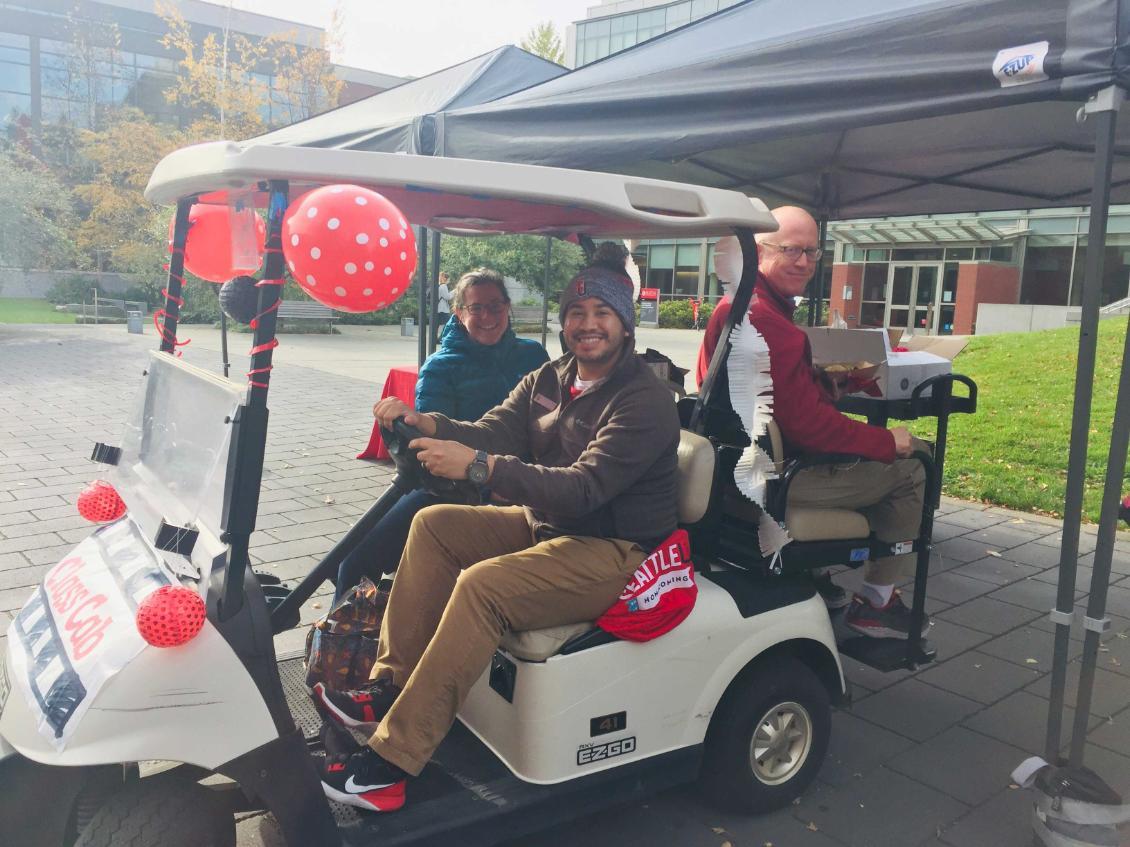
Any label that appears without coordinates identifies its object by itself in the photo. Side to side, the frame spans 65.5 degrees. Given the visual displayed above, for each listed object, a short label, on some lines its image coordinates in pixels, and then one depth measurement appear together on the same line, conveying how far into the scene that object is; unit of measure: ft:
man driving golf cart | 6.91
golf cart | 5.76
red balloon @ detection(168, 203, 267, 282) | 8.45
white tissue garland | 8.68
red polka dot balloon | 5.79
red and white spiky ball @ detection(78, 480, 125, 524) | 7.79
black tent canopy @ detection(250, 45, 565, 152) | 13.85
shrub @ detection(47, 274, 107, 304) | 84.79
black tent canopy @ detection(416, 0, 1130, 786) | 6.96
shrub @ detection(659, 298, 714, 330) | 87.20
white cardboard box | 11.87
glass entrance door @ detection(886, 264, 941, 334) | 77.46
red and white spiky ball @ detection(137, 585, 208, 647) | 5.59
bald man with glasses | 9.03
